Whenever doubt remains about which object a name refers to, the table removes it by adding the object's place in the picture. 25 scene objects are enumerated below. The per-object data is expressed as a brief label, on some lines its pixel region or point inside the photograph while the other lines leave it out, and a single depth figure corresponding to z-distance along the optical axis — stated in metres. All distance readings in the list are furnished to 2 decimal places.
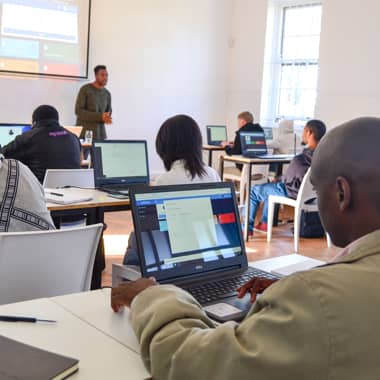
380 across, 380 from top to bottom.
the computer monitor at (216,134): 8.23
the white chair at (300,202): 5.03
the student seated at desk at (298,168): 5.13
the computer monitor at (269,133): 8.38
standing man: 7.41
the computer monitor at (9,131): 4.73
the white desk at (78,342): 1.06
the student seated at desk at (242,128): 6.55
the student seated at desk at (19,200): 2.00
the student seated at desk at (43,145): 3.97
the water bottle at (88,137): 6.45
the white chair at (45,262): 1.83
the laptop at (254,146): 6.11
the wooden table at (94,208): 3.12
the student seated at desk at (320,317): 0.79
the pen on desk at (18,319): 1.27
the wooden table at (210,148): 7.73
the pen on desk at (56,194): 3.29
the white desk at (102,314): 1.23
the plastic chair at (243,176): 6.13
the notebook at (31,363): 0.99
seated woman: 3.05
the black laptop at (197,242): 1.50
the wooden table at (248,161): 5.51
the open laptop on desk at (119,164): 3.57
